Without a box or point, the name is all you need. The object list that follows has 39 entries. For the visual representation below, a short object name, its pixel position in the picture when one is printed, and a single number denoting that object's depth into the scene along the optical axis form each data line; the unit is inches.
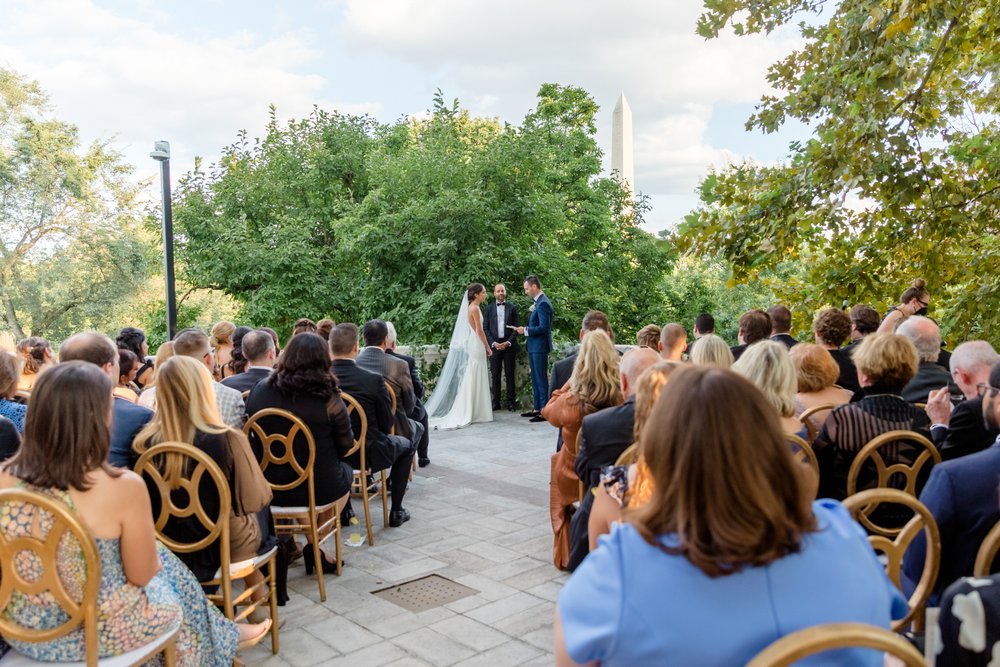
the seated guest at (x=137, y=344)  229.8
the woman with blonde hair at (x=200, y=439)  122.4
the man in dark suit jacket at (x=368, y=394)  200.2
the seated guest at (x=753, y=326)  232.1
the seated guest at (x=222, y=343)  241.0
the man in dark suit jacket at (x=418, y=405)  265.1
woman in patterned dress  88.6
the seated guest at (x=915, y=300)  251.9
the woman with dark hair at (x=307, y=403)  162.4
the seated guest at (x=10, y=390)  138.9
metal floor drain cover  156.5
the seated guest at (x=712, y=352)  152.9
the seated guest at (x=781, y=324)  242.5
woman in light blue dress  50.2
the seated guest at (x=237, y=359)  223.3
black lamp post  423.5
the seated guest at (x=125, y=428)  131.5
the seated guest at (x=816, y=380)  158.2
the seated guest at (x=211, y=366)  161.6
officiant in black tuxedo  409.4
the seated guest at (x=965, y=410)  125.9
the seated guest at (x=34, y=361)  201.8
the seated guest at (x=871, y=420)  128.8
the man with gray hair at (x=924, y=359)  168.9
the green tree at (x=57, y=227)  885.2
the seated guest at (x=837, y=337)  203.6
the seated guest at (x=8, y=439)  124.0
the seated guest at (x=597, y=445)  139.6
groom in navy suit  390.3
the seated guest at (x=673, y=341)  230.1
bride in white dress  385.4
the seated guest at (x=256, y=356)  185.8
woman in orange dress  165.0
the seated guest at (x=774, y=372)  129.0
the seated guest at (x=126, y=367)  183.0
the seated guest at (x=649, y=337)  247.0
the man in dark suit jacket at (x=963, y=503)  86.6
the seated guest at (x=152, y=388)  165.9
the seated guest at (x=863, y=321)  229.1
